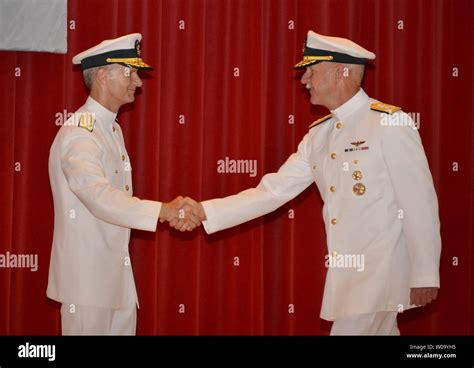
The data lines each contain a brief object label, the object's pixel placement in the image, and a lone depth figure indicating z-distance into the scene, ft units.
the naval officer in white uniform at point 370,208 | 8.04
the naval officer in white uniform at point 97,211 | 8.59
